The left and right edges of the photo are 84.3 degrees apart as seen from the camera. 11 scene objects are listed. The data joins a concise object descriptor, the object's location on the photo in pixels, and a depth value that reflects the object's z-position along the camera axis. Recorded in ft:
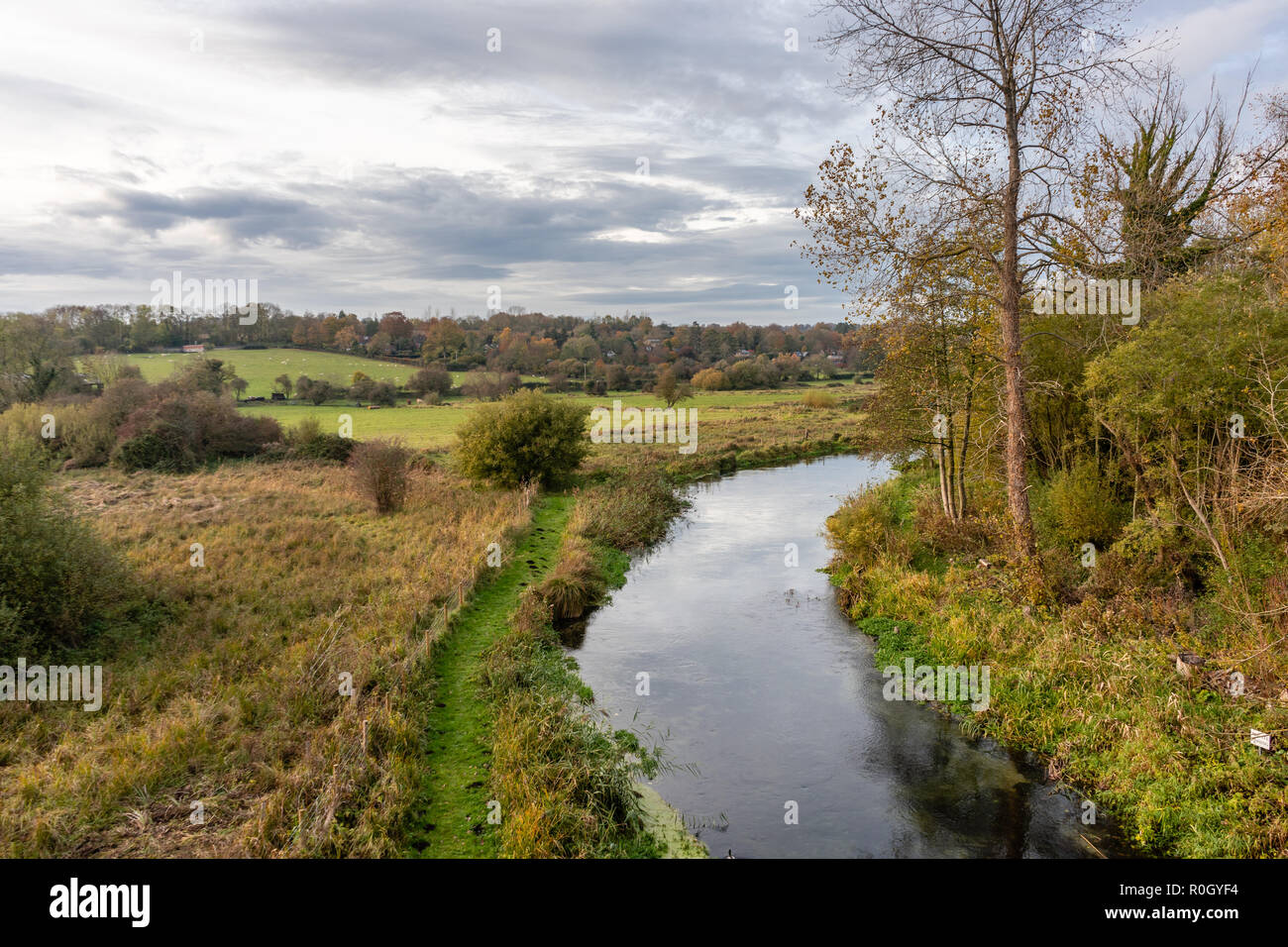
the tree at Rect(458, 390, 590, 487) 100.78
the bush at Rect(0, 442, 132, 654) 40.88
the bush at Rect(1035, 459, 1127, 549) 51.75
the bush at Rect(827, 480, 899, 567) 66.80
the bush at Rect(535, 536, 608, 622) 59.88
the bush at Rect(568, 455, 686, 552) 83.87
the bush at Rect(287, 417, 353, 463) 127.44
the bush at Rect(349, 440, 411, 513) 86.84
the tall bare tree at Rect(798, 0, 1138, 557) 44.04
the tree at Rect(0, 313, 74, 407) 142.51
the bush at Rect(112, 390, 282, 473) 114.83
